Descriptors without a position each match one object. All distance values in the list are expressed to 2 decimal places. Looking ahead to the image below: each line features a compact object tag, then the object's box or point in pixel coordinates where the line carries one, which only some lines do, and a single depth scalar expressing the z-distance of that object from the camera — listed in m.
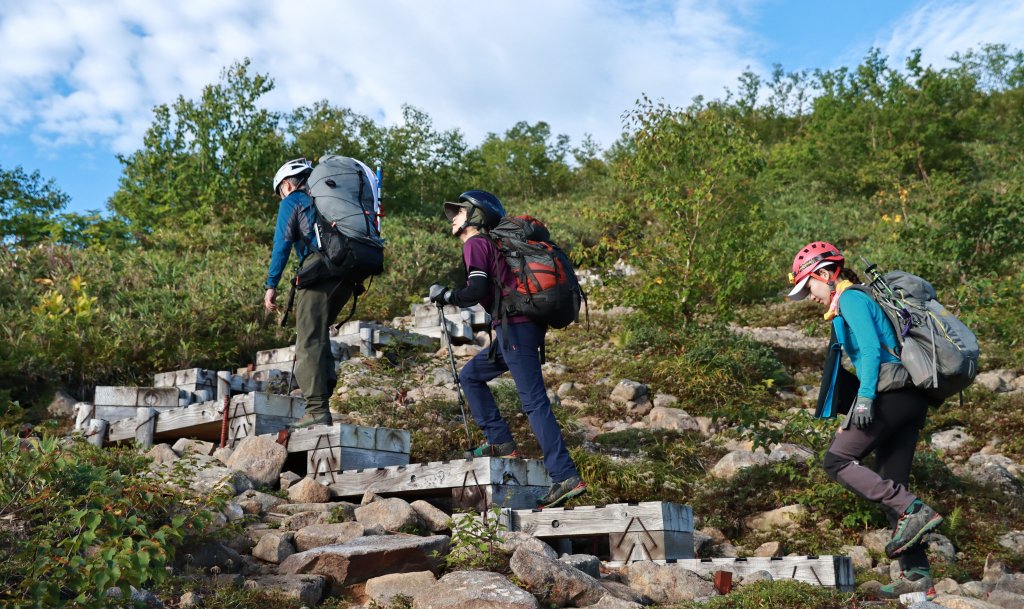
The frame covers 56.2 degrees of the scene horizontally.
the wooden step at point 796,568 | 4.82
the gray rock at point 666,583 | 4.68
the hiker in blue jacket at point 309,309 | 6.82
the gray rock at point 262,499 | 5.70
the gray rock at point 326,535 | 5.00
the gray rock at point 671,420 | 8.85
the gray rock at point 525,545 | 4.73
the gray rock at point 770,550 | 6.06
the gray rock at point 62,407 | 8.62
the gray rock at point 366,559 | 4.49
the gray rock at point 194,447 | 7.12
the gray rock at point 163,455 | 6.88
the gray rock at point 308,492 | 6.16
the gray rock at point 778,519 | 6.67
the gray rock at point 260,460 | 6.49
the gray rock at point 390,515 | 5.47
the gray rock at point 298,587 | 4.23
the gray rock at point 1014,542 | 6.24
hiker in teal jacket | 4.80
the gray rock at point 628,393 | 9.63
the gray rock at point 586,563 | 4.74
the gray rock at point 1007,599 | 4.55
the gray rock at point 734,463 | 7.50
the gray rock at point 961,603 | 4.27
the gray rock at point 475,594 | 3.93
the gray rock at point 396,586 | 4.28
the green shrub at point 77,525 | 3.42
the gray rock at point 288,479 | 6.51
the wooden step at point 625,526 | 5.37
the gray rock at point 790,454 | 7.54
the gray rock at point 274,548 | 4.82
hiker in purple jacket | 5.72
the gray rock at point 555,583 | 4.27
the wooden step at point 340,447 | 6.53
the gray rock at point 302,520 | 5.48
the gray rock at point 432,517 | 5.64
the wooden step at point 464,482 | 5.88
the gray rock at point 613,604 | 4.13
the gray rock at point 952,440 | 8.62
